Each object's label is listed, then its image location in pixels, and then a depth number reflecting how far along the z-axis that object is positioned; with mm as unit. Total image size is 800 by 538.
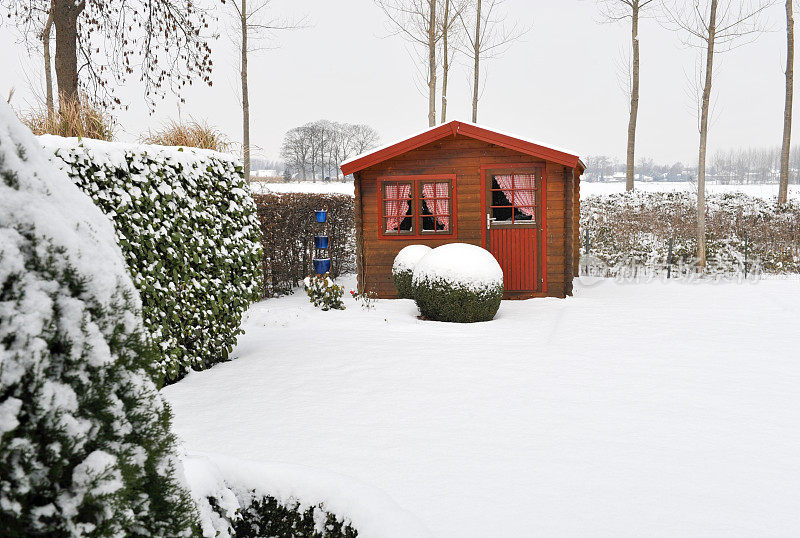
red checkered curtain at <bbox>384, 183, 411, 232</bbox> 11398
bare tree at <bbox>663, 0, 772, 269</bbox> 13836
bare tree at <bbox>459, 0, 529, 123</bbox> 23391
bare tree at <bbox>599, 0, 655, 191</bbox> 20953
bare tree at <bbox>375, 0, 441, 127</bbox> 19359
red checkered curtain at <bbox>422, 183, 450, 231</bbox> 11234
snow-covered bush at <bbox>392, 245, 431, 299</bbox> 10539
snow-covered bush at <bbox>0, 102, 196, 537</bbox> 1094
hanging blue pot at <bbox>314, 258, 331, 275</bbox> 11156
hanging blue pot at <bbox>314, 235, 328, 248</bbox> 11328
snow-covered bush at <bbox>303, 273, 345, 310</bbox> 9641
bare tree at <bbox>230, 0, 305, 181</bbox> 17547
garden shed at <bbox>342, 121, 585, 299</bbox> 10688
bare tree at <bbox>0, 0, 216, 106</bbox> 11633
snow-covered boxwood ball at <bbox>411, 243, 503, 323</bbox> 8641
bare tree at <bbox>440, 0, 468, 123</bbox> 20469
